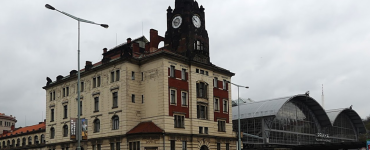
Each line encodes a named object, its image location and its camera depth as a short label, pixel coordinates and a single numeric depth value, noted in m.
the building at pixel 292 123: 98.44
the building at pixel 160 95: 63.12
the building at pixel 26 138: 97.62
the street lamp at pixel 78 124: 36.62
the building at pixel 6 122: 149.88
